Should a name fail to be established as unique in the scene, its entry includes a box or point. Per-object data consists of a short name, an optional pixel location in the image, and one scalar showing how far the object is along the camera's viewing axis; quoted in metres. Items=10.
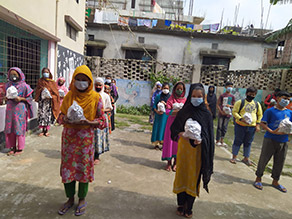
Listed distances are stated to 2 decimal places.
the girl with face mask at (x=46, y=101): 5.22
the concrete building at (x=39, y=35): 4.46
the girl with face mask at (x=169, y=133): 3.87
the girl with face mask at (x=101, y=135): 3.72
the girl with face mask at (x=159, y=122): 4.75
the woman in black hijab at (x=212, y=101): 6.31
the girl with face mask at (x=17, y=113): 3.99
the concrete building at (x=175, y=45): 12.30
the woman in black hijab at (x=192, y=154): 2.47
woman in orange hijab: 2.40
